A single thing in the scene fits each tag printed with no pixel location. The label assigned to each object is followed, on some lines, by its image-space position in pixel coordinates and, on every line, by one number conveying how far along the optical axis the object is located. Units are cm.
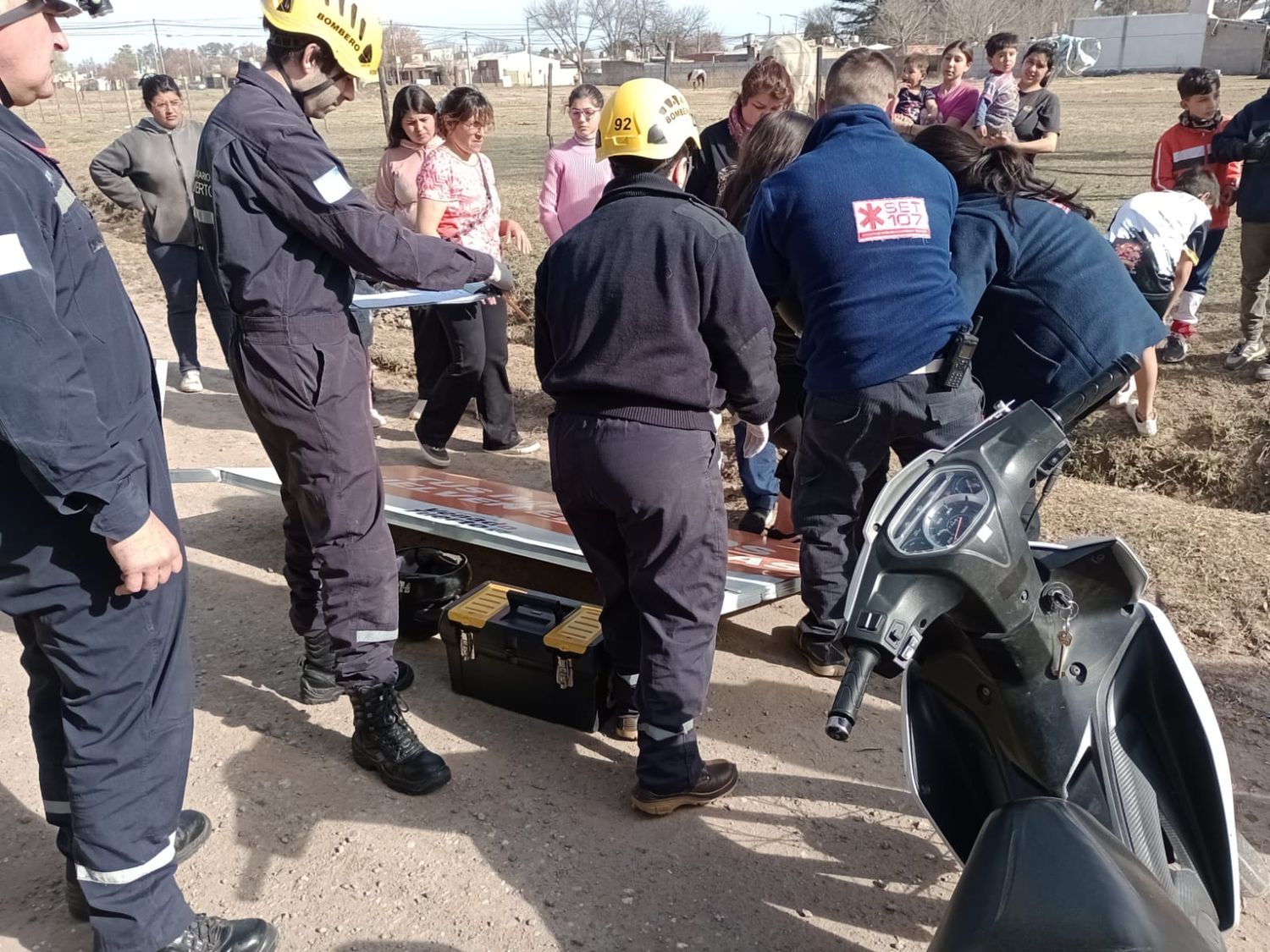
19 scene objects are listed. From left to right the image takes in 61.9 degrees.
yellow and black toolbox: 353
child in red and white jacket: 739
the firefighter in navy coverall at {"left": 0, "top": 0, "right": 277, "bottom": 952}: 200
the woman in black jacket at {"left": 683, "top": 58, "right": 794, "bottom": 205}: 516
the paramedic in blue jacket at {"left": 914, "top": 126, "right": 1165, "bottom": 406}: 326
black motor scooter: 156
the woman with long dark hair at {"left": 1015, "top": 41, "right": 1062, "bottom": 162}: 802
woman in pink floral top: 601
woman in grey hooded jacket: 730
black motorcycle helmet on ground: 422
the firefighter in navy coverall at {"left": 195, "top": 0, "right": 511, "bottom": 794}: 292
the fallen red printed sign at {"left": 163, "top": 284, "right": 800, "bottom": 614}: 406
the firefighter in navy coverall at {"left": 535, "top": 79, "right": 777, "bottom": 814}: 282
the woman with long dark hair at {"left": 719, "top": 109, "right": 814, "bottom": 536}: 419
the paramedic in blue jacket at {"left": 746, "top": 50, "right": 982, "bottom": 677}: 329
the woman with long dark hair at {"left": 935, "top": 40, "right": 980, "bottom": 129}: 856
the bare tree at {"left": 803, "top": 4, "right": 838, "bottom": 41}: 6794
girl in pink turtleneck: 641
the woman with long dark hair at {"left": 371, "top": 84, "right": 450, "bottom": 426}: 621
